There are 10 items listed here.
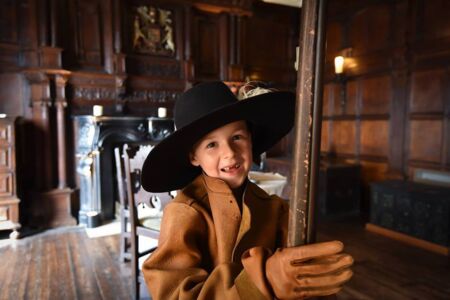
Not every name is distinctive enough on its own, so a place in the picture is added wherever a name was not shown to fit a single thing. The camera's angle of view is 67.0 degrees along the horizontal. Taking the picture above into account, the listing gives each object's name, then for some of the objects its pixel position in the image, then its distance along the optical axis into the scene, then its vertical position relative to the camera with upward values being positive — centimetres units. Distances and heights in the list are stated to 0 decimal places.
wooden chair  214 -46
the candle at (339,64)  467 +91
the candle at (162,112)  442 +22
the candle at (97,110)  400 +21
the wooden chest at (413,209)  314 -78
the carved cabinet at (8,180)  347 -54
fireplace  396 -27
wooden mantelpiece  384 +82
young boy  72 -18
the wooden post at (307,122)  47 +1
